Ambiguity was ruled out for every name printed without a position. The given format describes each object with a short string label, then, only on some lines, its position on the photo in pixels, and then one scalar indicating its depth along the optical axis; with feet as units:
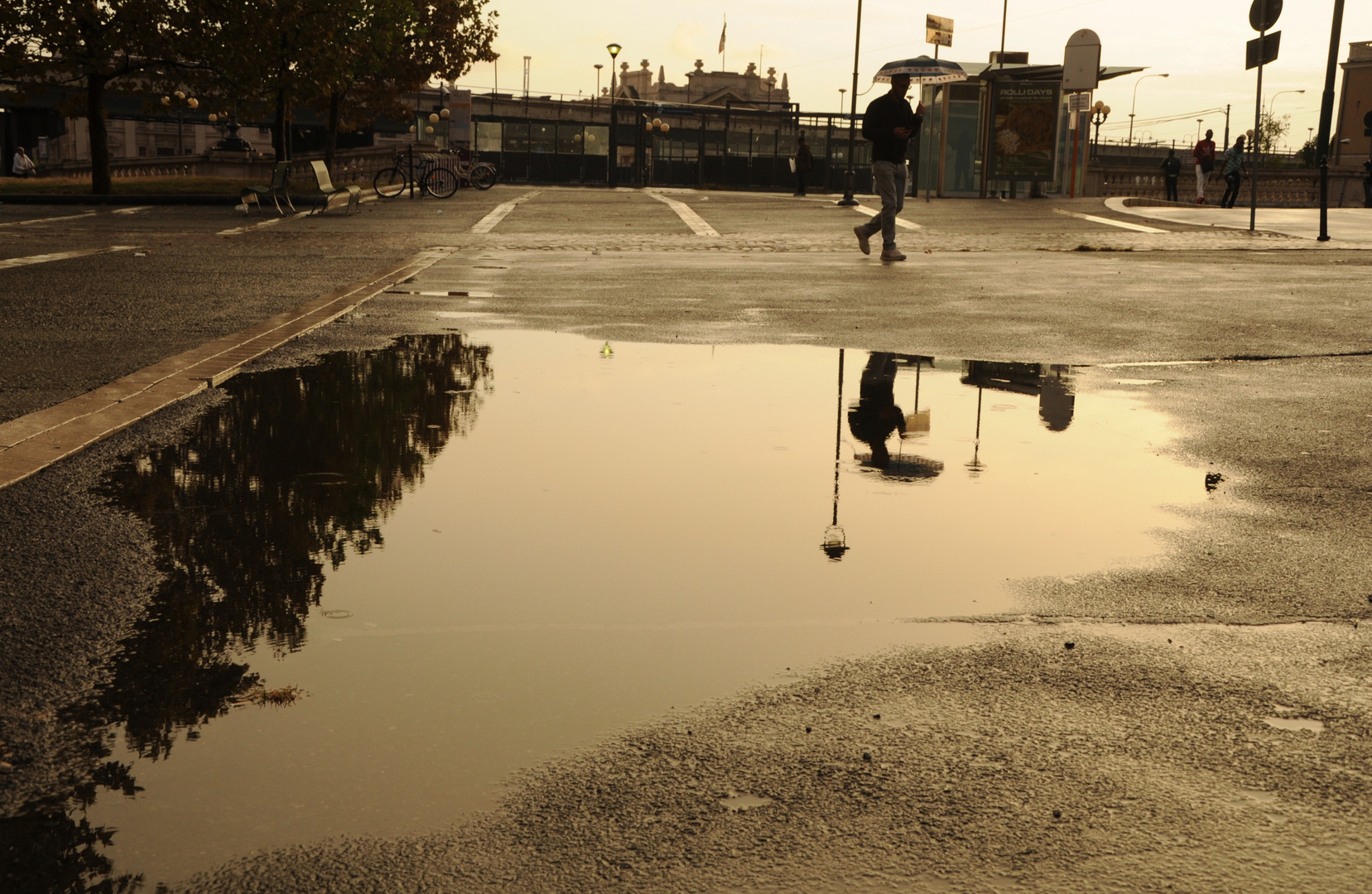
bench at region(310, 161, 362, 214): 80.05
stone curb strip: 16.02
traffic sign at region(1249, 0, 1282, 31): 62.64
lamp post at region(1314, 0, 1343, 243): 59.26
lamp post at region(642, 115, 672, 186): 172.45
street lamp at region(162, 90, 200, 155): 99.07
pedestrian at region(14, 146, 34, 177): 173.78
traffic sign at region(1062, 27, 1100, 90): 106.42
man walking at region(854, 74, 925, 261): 49.78
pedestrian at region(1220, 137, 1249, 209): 109.81
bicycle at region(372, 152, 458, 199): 103.04
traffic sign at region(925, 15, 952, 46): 118.42
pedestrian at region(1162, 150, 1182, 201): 136.26
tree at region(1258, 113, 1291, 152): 463.83
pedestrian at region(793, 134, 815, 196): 130.41
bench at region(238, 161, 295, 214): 79.65
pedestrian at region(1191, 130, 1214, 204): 119.85
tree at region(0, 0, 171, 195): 92.48
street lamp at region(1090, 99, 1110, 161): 215.31
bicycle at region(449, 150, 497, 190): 122.11
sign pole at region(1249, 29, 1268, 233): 61.02
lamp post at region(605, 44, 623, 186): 165.95
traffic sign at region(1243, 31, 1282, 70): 62.54
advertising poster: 114.21
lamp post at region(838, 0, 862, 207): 98.37
